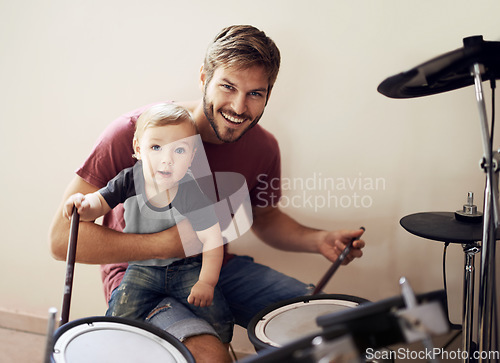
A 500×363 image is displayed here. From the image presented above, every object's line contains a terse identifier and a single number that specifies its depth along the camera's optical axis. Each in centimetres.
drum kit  68
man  136
